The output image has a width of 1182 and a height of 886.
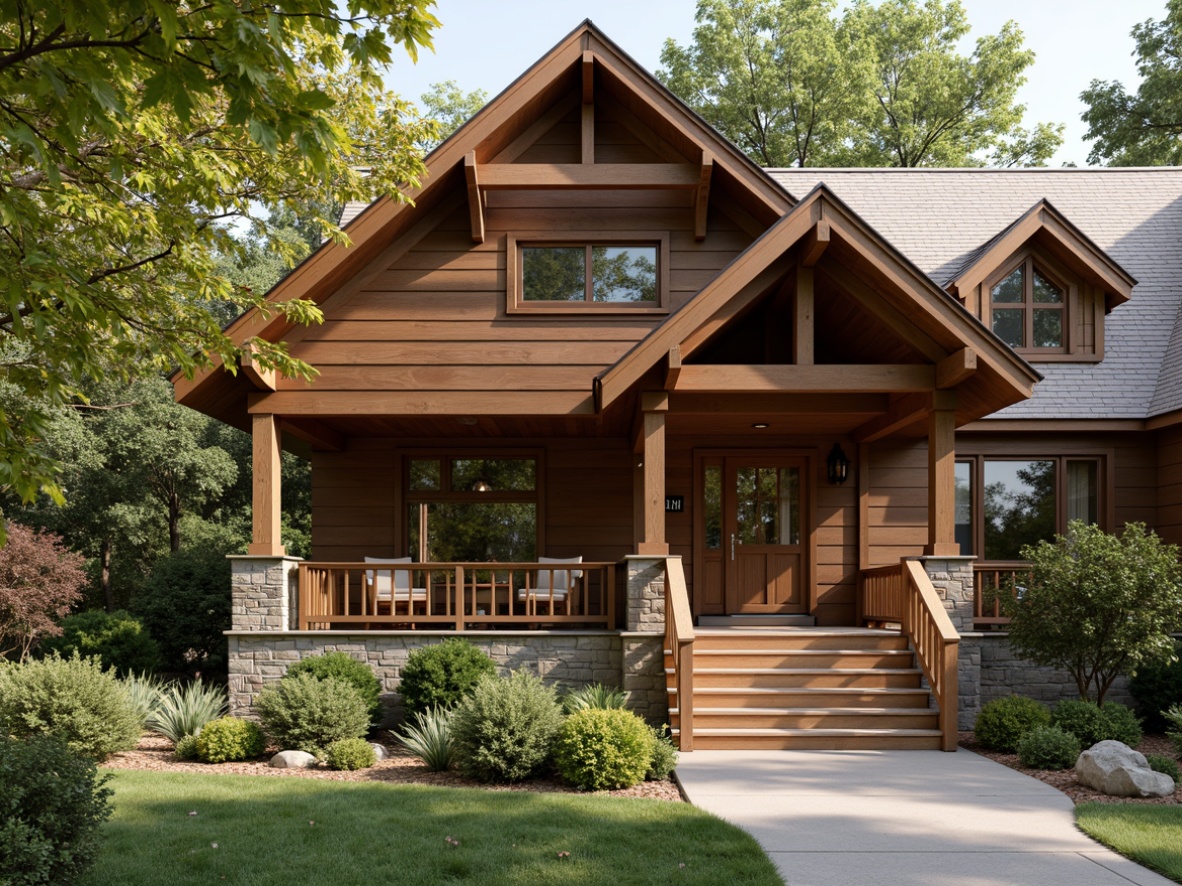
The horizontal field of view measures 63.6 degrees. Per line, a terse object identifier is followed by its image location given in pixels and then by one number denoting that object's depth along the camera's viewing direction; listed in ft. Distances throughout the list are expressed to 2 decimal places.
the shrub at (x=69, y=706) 28.30
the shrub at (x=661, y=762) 25.70
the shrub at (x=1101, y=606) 29.86
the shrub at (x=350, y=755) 28.14
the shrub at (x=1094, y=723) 28.60
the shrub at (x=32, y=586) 47.67
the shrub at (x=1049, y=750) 26.89
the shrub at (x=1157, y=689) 34.88
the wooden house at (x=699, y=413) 32.42
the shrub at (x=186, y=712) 31.42
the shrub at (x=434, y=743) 27.63
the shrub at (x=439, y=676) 31.81
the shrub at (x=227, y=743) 29.48
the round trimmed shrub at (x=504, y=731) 25.58
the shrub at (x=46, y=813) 15.02
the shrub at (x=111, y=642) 40.70
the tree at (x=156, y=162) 13.16
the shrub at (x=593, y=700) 28.94
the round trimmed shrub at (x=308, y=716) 29.68
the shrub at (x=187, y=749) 29.94
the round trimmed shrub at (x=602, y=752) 24.49
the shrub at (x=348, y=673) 32.01
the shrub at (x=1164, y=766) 25.25
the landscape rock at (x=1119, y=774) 23.81
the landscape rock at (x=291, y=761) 28.63
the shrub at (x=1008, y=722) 29.43
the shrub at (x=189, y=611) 44.86
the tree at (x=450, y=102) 97.41
